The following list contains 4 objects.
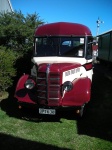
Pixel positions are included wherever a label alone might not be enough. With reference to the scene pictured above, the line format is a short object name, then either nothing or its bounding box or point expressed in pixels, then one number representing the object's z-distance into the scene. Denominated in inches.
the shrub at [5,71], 243.3
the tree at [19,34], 308.1
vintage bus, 171.8
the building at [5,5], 539.3
